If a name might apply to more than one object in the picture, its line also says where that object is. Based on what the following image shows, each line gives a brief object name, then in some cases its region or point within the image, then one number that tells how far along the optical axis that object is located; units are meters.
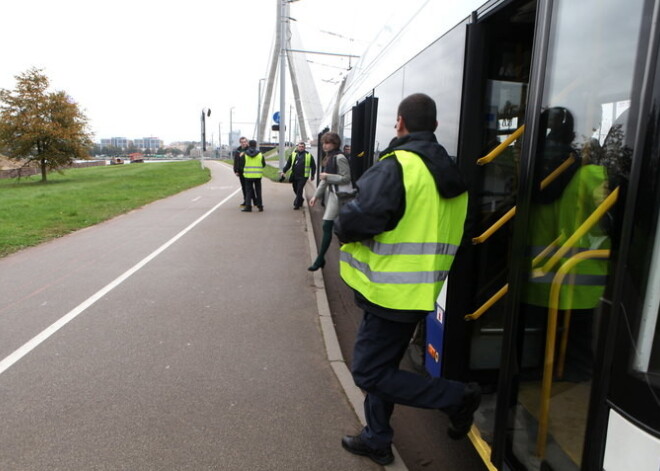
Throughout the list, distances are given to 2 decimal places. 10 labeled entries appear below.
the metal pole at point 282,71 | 20.28
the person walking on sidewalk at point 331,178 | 6.98
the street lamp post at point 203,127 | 33.58
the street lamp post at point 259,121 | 42.91
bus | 1.54
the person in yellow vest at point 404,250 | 2.44
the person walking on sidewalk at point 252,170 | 13.30
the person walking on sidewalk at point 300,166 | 13.48
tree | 30.61
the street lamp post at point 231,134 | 71.89
